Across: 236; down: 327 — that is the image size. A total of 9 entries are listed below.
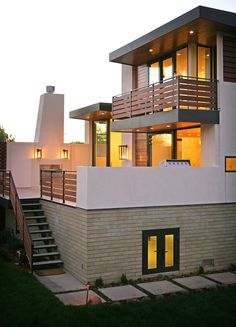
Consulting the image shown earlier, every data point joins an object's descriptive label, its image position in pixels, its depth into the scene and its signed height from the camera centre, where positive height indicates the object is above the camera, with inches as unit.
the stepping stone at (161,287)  404.2 -128.0
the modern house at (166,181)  433.4 -19.5
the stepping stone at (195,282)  421.4 -128.3
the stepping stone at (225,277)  441.5 -129.1
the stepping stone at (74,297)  366.0 -125.9
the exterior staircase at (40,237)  478.6 -94.1
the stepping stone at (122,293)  385.1 -127.7
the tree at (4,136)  1952.0 +144.6
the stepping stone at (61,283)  407.5 -126.1
